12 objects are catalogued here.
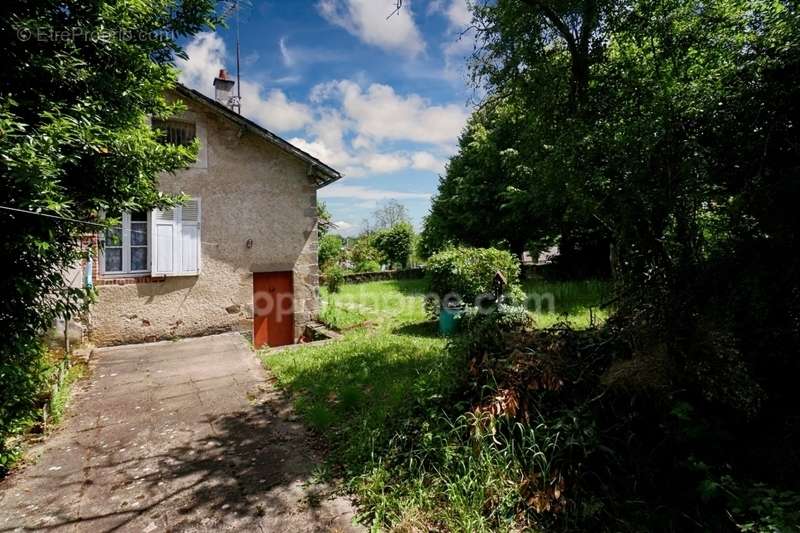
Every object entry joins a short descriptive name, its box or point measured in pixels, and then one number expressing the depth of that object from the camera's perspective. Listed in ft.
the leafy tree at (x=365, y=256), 80.84
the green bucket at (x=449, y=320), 26.53
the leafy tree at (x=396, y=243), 84.64
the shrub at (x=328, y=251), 60.42
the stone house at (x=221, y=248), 25.32
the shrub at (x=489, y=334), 13.37
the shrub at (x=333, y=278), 55.57
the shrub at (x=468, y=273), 28.32
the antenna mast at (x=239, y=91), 37.01
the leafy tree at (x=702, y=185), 8.21
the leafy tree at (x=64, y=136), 9.69
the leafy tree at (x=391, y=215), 147.64
